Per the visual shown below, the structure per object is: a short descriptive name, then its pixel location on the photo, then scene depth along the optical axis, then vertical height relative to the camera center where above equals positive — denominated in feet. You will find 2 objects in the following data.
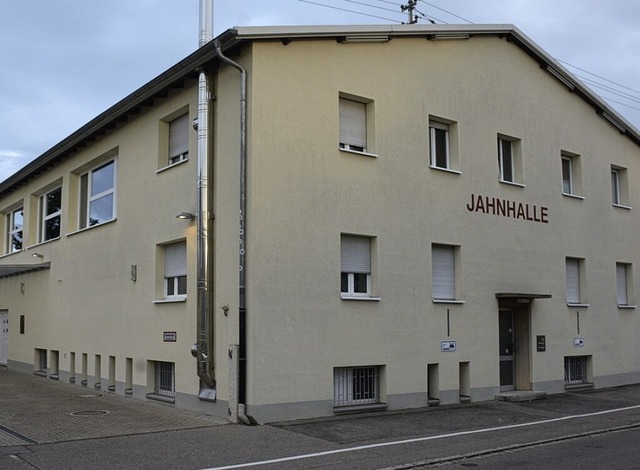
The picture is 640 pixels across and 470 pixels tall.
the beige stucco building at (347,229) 44.27 +5.99
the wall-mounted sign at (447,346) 51.72 -2.44
